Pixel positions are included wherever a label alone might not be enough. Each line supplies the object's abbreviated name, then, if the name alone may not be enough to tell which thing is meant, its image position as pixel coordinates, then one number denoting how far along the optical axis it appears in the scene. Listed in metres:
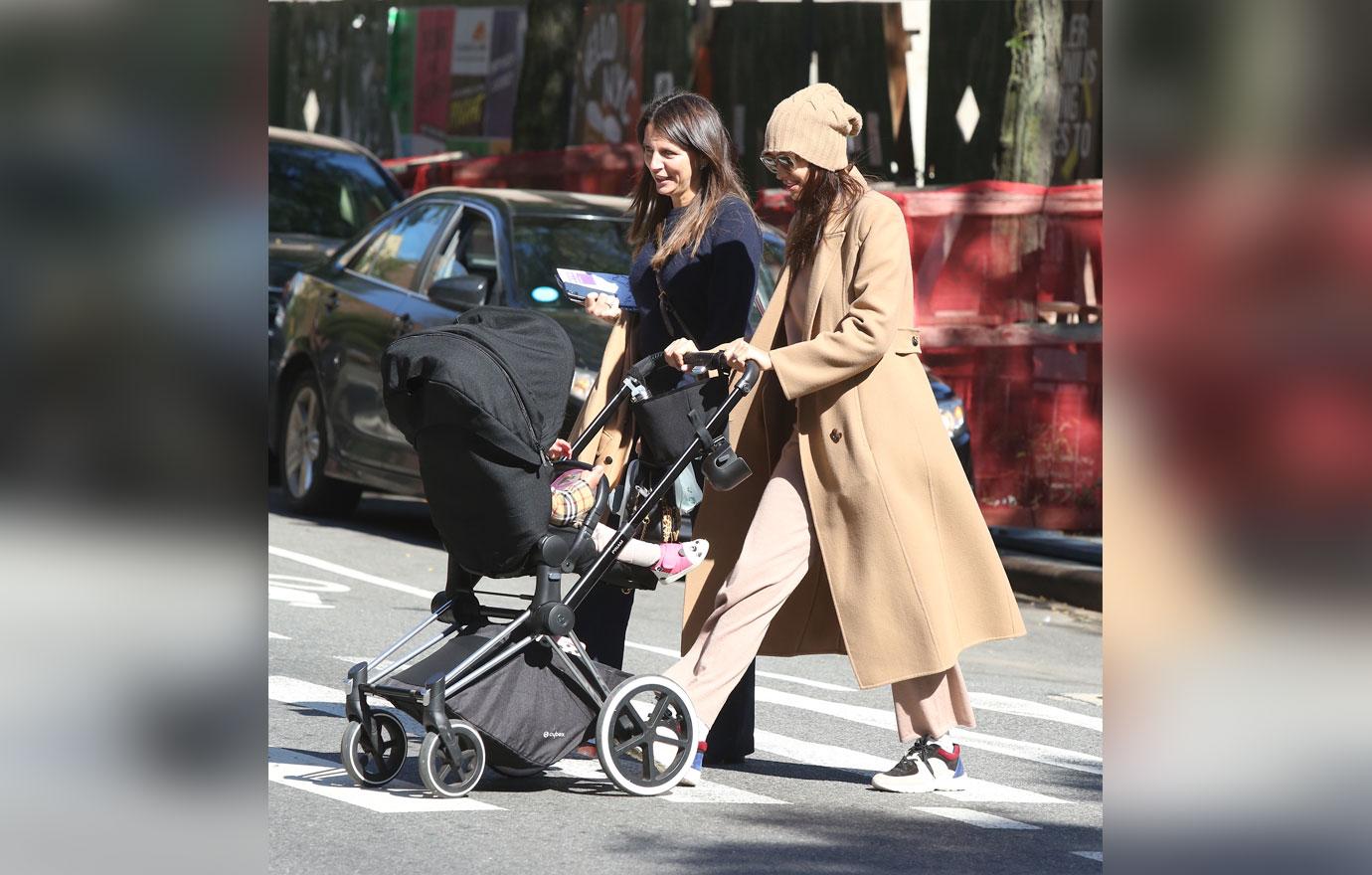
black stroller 10.98
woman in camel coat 11.84
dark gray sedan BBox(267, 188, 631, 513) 22.02
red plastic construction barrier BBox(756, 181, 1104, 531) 26.64
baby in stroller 11.57
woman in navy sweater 12.59
